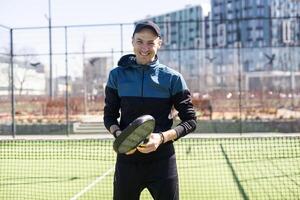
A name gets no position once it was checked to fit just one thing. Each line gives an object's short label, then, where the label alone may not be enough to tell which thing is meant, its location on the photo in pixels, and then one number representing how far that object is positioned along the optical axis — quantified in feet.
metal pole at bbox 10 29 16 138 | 64.13
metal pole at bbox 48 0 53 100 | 67.24
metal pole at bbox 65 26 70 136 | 65.67
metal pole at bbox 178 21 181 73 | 72.32
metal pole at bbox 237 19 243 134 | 63.56
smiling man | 9.88
